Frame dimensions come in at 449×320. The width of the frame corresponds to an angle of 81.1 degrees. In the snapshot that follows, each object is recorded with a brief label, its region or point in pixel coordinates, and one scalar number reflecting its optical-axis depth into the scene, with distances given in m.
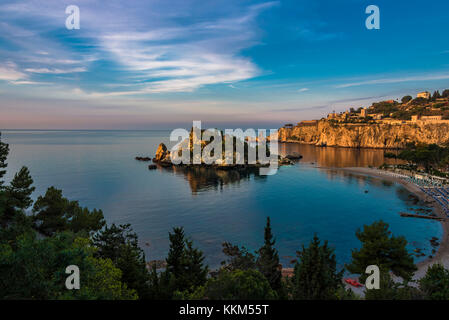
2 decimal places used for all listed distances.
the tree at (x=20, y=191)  27.14
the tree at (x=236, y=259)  21.48
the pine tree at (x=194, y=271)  18.48
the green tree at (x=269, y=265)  17.87
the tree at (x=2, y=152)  28.80
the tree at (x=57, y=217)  27.81
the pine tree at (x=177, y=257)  19.23
